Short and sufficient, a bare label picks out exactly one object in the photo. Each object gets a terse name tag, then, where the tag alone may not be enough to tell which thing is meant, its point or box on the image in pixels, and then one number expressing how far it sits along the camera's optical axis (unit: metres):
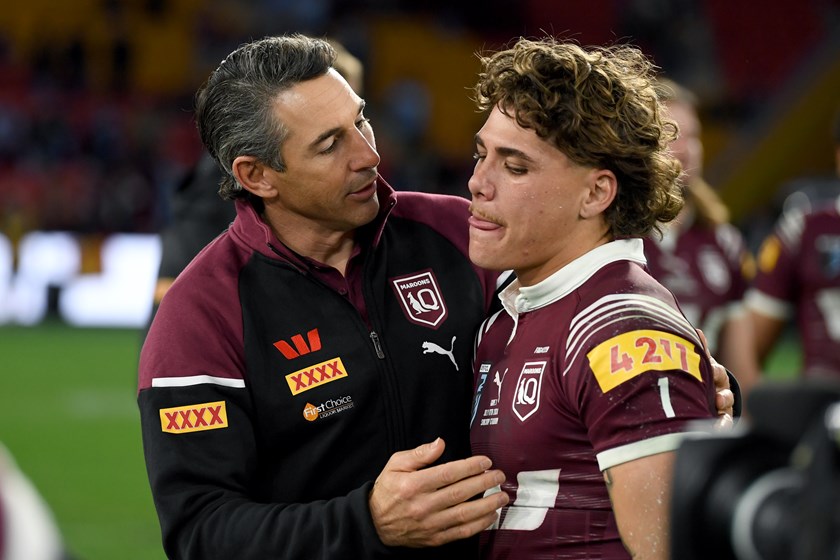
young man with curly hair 4.59
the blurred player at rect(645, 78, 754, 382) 11.16
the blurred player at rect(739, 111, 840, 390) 11.12
